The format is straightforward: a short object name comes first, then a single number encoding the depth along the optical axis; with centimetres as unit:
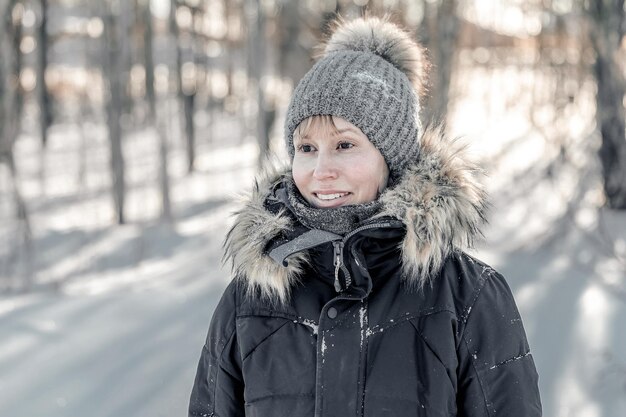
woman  137
